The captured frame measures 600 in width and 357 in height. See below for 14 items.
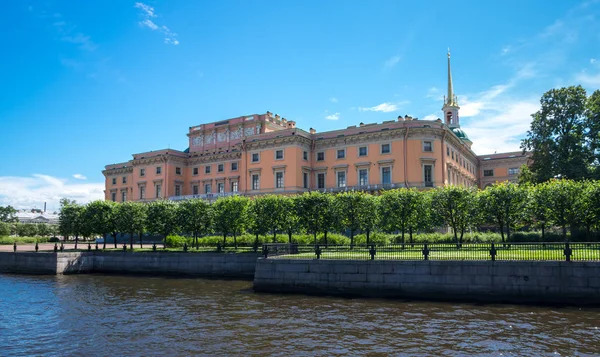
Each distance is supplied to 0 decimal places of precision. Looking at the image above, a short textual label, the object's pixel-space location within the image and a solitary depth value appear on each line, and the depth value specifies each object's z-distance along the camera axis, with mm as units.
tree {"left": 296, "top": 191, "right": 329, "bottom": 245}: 36281
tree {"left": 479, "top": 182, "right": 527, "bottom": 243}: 32312
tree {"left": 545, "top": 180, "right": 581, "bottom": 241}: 30828
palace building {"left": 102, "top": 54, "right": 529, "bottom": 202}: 53188
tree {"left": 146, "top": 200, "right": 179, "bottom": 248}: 42375
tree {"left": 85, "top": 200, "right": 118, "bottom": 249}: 43781
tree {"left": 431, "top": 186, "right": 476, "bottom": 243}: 34312
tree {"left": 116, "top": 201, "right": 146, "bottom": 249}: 43219
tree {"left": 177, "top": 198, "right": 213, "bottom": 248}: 41500
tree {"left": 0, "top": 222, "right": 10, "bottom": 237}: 64438
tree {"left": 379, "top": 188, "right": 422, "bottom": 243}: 36469
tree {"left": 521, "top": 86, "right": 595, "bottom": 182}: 43625
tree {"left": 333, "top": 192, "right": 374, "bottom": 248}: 36844
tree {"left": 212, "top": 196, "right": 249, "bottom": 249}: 40062
